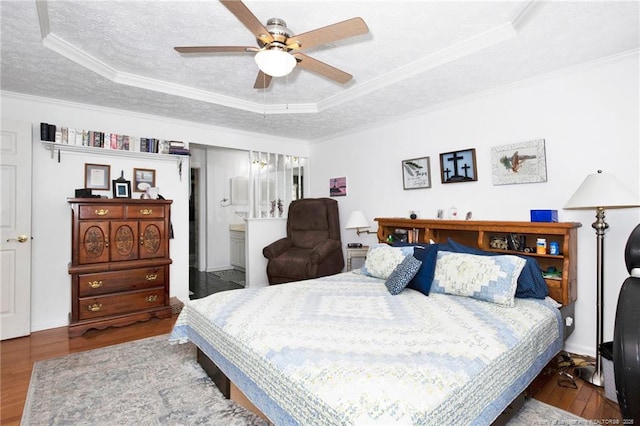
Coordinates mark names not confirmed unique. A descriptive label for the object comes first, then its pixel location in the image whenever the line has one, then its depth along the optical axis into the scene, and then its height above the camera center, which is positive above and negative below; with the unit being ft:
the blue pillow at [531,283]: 7.72 -1.69
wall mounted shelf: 10.91 +2.42
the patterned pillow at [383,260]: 9.71 -1.41
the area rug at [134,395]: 6.00 -3.84
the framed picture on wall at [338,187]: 15.97 +1.47
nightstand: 13.89 -1.63
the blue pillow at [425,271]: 8.30 -1.51
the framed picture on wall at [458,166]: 10.96 +1.74
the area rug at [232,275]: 18.26 -3.76
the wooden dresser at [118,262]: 10.36 -1.60
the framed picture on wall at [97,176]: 11.63 +1.52
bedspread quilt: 3.82 -2.09
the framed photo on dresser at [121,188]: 11.76 +1.05
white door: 9.90 -0.40
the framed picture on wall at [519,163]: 9.34 +1.59
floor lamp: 6.93 +0.24
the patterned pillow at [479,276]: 7.32 -1.52
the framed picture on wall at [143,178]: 12.57 +1.52
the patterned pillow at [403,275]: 8.29 -1.61
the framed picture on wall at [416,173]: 12.27 +1.66
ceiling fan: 5.54 +3.34
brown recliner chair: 13.66 -1.44
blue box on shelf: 8.80 -0.03
